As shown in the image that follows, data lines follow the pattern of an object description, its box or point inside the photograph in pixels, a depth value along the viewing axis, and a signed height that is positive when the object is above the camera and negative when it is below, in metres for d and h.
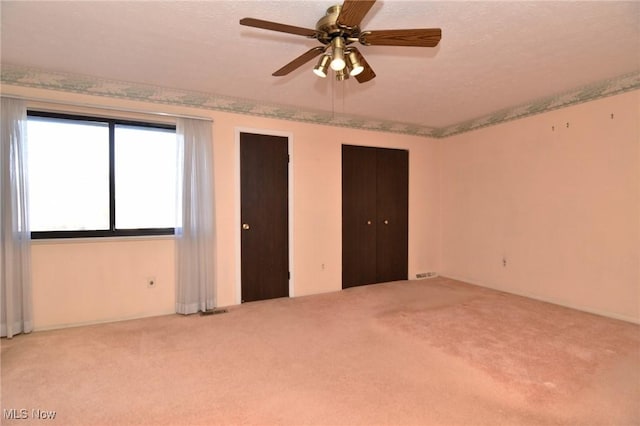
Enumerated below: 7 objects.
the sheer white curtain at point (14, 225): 2.96 -0.18
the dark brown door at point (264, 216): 4.14 -0.16
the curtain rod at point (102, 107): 3.06 +1.03
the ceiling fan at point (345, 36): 1.80 +1.03
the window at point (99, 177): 3.24 +0.31
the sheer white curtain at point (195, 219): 3.68 -0.17
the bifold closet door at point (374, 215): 4.86 -0.17
